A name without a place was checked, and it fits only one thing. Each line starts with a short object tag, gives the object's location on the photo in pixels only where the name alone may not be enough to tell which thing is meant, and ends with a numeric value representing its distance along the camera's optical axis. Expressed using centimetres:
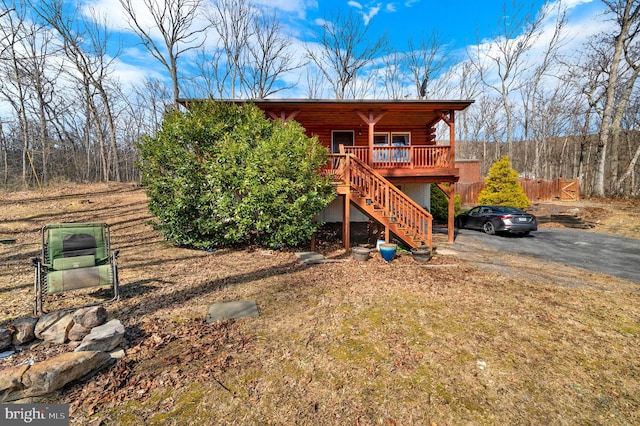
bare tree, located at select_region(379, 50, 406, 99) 2798
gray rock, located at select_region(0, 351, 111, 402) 221
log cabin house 811
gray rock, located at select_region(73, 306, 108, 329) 319
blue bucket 720
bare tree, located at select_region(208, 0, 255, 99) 2228
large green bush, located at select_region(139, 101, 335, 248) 716
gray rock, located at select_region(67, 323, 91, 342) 313
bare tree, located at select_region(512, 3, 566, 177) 3030
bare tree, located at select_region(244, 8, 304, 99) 2358
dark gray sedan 1102
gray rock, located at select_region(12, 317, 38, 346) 305
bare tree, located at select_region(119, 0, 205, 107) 1720
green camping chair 384
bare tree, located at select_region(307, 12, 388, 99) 2503
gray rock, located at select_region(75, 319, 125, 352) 290
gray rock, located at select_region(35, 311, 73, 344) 312
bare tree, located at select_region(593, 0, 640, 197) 1720
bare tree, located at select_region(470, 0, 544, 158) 2453
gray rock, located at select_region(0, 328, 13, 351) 295
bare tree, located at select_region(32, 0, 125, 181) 1820
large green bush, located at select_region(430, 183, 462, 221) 1537
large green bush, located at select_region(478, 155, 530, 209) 1638
